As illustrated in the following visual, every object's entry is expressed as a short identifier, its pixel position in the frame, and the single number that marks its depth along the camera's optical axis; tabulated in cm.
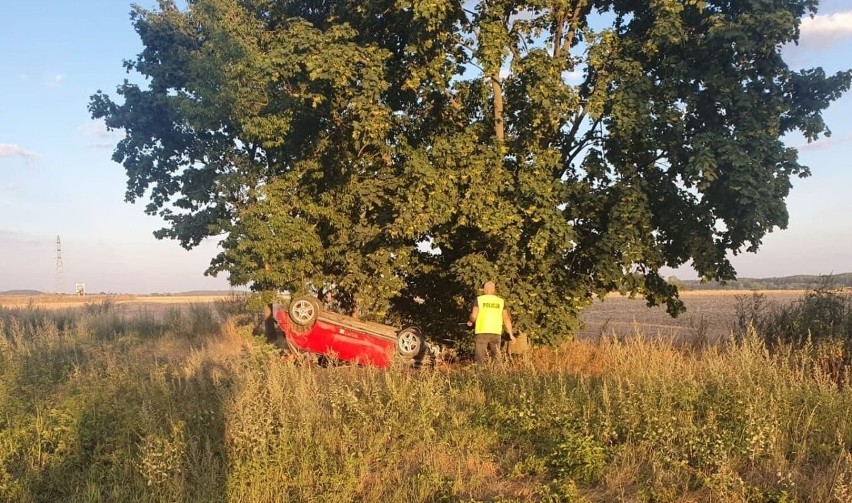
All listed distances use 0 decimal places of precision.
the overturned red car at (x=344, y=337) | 1275
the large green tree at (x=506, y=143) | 1103
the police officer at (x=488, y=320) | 1132
